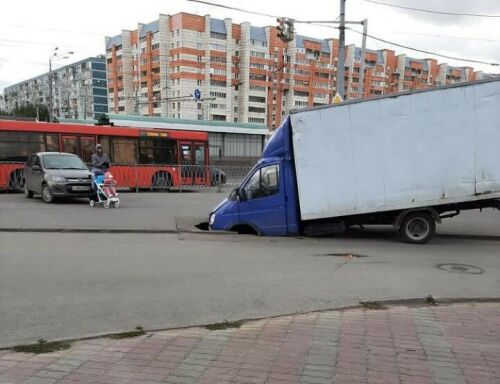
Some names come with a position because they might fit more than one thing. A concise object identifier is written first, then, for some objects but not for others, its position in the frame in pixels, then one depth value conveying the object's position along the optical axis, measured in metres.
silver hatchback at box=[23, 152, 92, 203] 15.91
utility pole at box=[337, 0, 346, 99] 18.88
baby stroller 15.41
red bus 19.75
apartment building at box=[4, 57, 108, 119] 104.62
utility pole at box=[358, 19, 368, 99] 20.13
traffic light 19.06
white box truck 10.10
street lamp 44.09
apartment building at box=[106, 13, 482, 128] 97.25
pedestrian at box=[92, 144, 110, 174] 16.75
